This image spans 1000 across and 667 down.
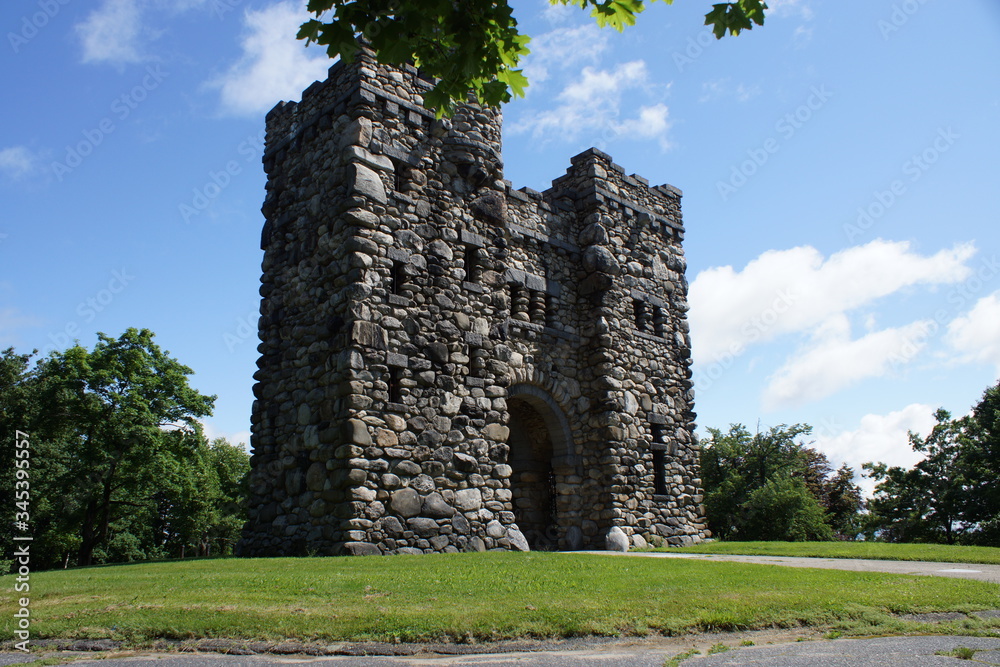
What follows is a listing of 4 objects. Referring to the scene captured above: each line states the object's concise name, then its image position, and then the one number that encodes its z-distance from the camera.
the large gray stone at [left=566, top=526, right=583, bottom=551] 14.45
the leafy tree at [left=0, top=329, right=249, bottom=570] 24.55
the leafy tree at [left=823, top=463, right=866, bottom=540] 29.94
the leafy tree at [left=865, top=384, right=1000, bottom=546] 28.03
